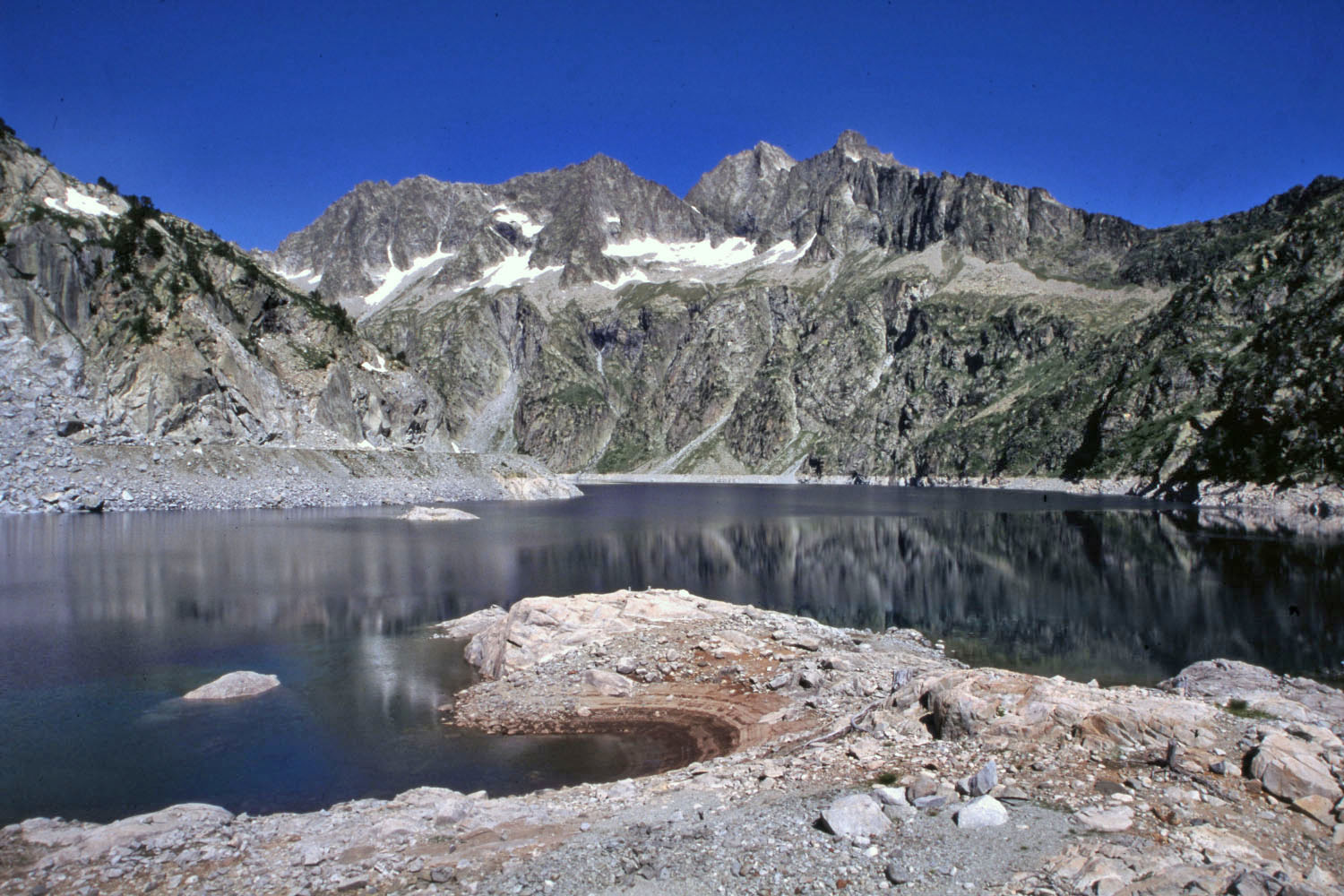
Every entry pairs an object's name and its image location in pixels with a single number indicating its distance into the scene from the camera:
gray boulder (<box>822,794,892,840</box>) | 10.97
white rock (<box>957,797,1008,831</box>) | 10.90
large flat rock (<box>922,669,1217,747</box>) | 13.04
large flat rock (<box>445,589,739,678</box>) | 25.17
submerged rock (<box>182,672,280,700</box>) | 22.38
